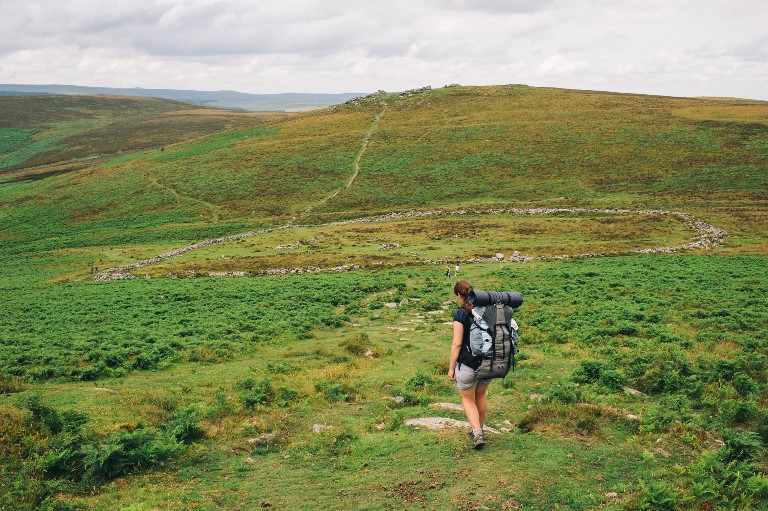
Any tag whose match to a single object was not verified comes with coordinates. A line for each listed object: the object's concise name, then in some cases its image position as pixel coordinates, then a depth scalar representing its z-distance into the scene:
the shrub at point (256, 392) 14.84
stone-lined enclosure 45.41
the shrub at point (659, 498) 8.12
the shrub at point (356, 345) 21.25
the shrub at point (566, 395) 13.34
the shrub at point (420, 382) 15.89
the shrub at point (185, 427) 12.15
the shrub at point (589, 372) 15.30
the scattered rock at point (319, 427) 12.85
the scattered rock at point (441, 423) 12.04
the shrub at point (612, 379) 14.68
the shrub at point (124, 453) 10.23
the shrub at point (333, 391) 15.36
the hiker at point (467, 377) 10.25
